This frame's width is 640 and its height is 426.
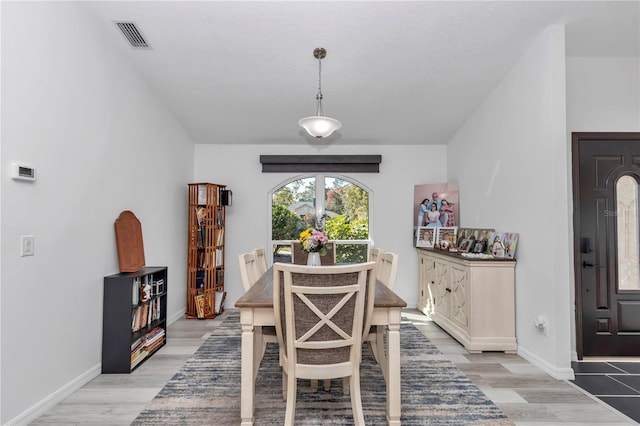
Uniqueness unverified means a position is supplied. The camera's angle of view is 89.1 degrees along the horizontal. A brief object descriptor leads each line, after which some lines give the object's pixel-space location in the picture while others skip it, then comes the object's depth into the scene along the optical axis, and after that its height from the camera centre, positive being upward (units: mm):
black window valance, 5039 +950
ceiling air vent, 2631 +1594
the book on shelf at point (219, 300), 4539 -1078
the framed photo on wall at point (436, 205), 4668 +292
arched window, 5211 +178
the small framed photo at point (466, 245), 3887 -249
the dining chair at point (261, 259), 3245 -371
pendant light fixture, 2797 +875
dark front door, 2996 -288
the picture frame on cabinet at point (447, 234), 4556 -138
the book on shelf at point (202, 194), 4430 +402
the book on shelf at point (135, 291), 2770 -589
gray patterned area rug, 2033 -1219
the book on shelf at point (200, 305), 4318 -1084
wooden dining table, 1900 -686
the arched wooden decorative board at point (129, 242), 2938 -177
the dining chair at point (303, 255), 3811 -383
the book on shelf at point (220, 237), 4590 -196
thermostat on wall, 1892 +309
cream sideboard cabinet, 3143 -795
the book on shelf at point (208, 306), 4359 -1106
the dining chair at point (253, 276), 2379 -452
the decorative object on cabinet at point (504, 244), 3180 -203
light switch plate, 1954 -137
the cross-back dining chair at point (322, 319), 1724 -519
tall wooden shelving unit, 4391 -396
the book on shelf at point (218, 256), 4590 -466
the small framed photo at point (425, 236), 4797 -178
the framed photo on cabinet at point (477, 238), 3653 -167
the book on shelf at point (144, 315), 2975 -853
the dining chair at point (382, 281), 2412 -470
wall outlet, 2705 -844
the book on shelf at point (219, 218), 4613 +80
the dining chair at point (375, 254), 3097 -297
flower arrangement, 2701 -143
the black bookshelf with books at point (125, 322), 2684 -846
